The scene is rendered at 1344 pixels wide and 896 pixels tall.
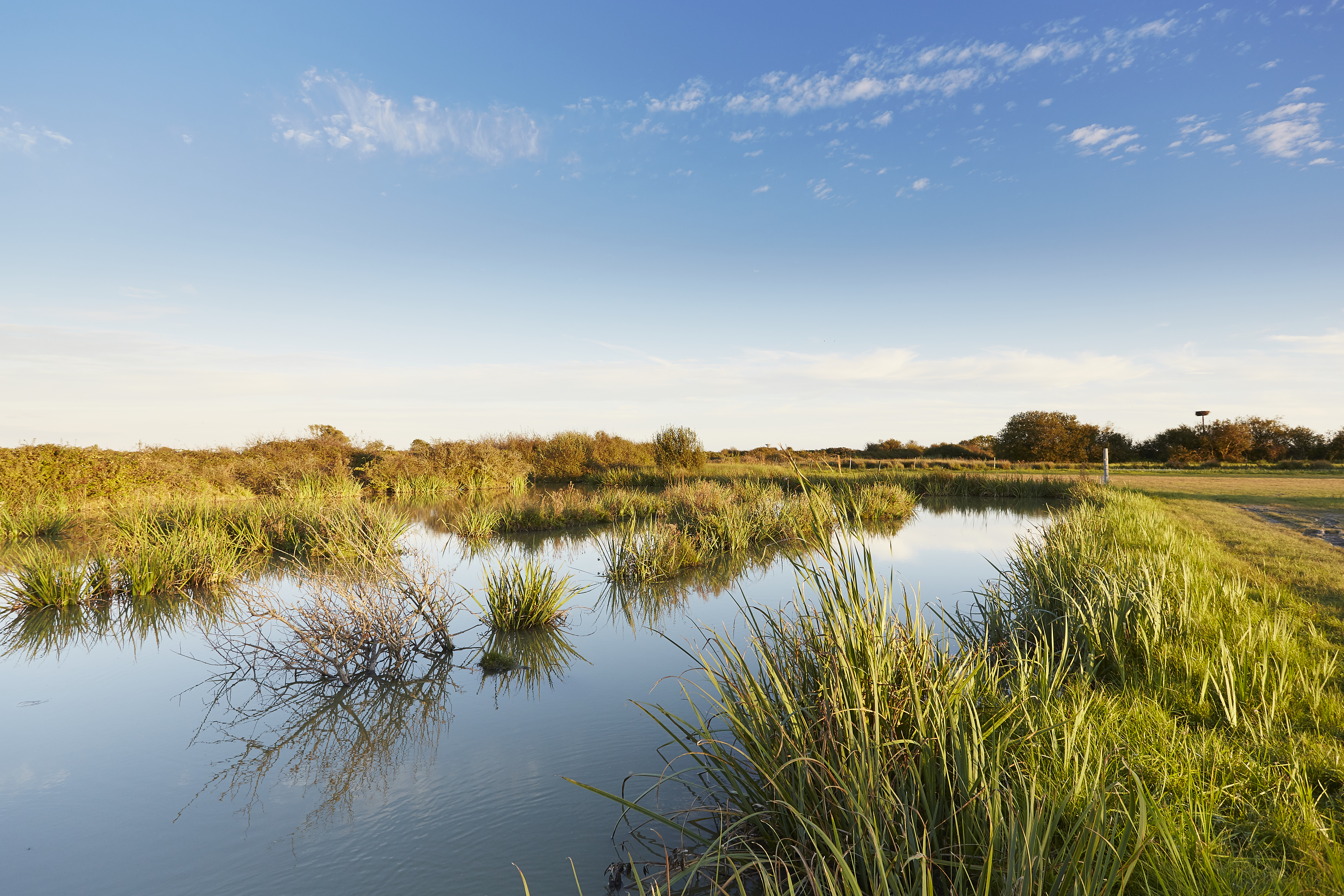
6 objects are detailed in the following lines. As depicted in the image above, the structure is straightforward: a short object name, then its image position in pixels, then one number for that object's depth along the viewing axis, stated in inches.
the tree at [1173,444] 1544.0
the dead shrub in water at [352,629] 184.5
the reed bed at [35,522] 415.8
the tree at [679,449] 979.3
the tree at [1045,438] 1689.2
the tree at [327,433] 1125.1
